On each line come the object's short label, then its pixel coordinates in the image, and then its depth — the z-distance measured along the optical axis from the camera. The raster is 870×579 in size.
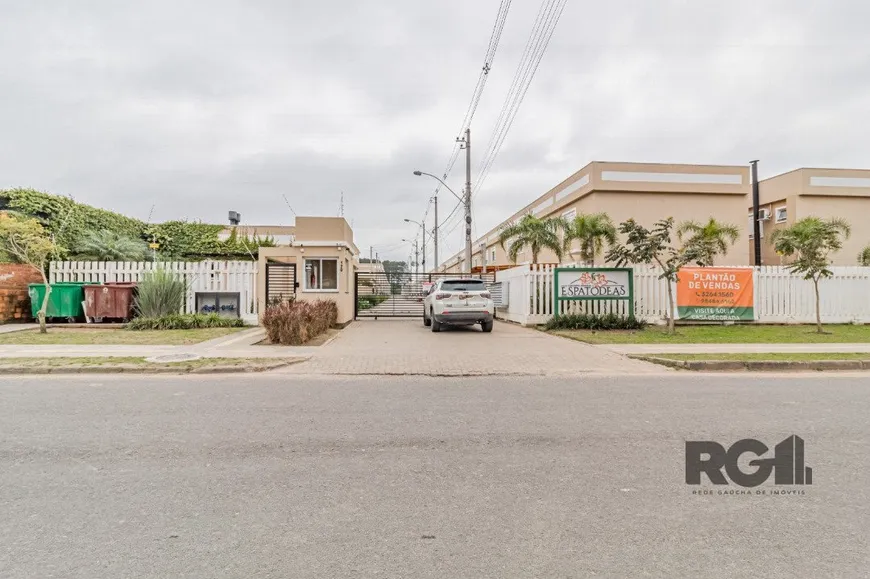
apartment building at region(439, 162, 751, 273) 28.98
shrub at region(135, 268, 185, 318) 16.58
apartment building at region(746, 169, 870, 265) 31.41
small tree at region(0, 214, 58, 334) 14.17
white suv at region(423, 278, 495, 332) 16.33
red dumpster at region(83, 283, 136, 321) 16.88
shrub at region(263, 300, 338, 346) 12.27
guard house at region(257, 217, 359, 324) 18.17
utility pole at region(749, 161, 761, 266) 27.75
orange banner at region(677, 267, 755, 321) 17.88
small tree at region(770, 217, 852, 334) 16.03
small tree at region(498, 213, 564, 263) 25.06
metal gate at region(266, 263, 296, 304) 18.19
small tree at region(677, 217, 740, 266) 24.67
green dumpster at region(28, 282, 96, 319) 16.78
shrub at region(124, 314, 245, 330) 15.91
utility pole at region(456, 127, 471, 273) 26.30
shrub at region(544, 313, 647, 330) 16.95
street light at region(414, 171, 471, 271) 26.44
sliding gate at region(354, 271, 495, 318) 24.12
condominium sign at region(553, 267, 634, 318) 17.67
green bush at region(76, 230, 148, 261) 20.03
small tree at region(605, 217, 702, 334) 14.59
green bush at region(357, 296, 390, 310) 24.43
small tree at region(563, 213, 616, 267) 23.61
